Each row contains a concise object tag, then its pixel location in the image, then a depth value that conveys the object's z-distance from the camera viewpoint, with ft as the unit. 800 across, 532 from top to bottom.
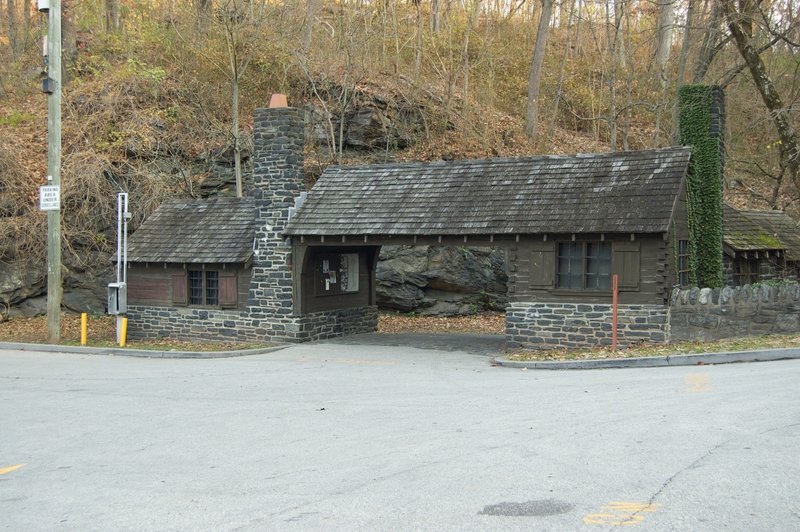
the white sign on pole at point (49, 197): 64.08
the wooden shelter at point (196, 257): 69.41
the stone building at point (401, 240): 56.80
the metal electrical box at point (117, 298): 65.77
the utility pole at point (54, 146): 63.46
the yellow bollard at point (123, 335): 66.90
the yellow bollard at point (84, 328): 66.23
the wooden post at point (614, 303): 52.95
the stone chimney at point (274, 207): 67.26
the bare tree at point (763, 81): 69.41
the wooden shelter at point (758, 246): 76.68
